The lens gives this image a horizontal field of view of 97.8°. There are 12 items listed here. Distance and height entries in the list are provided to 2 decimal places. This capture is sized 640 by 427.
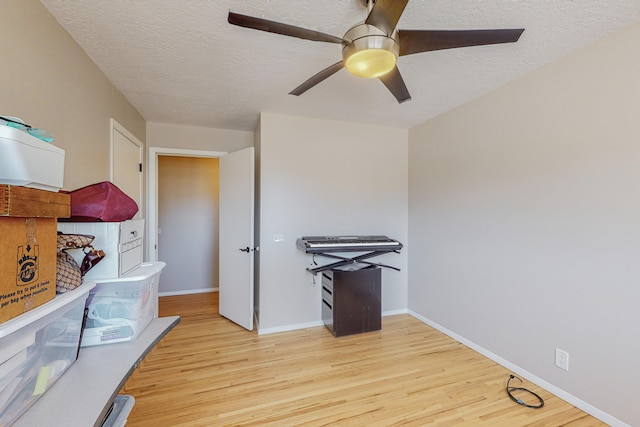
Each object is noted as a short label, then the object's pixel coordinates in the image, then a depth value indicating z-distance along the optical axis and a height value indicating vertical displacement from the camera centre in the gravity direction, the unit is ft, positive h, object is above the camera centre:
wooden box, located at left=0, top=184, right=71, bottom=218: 2.43 +0.11
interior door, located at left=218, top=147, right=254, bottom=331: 10.34 -0.86
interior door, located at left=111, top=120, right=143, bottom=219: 7.95 +1.69
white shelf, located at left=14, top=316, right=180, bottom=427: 2.76 -1.99
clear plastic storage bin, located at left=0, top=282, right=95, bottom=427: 2.53 -1.46
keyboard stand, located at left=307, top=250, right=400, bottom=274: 10.44 -1.75
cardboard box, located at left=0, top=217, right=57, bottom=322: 2.49 -0.49
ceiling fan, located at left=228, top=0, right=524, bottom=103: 4.08 +2.78
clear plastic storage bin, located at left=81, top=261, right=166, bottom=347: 4.09 -1.45
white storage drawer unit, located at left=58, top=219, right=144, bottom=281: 4.12 -0.43
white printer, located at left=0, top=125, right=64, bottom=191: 2.65 +0.55
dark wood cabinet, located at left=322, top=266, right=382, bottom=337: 9.80 -3.05
